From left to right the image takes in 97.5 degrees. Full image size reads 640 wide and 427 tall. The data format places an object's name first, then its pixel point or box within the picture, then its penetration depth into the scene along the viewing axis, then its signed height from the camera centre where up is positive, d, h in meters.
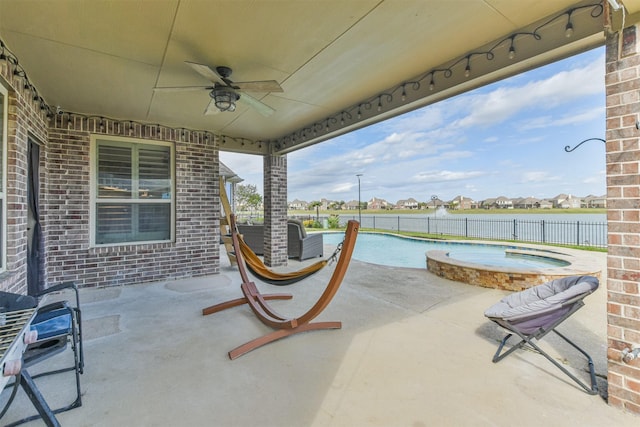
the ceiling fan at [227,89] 2.52 +1.20
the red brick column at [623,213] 1.59 +0.00
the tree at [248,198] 19.00 +1.24
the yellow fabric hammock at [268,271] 2.89 -0.62
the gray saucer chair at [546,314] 1.91 -0.74
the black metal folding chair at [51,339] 1.47 -0.73
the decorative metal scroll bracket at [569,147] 2.29 +0.56
